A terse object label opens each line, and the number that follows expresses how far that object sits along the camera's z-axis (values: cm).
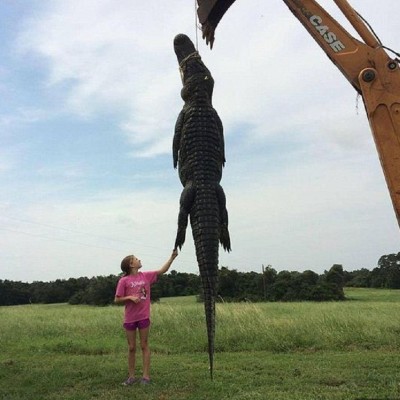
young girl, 627
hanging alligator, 422
